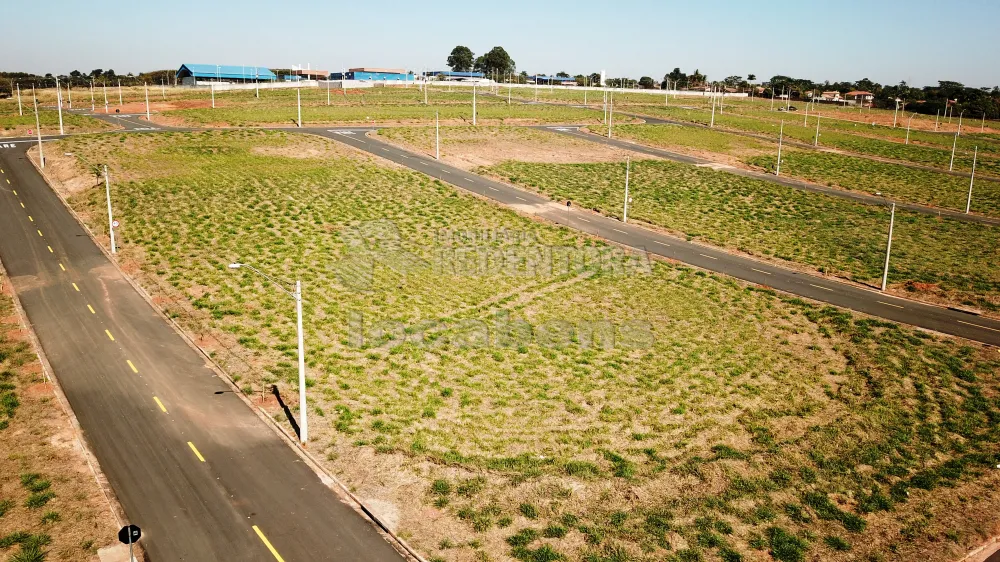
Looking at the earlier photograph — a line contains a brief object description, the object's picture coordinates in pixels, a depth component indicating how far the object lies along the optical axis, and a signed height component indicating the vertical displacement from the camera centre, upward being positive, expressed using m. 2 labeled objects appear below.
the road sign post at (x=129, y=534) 19.27 -11.55
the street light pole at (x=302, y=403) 28.25 -11.52
